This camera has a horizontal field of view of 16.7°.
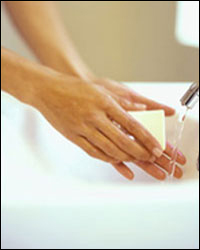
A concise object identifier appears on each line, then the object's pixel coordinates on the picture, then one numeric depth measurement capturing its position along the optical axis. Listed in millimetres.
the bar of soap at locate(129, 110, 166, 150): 826
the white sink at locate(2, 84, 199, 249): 726
